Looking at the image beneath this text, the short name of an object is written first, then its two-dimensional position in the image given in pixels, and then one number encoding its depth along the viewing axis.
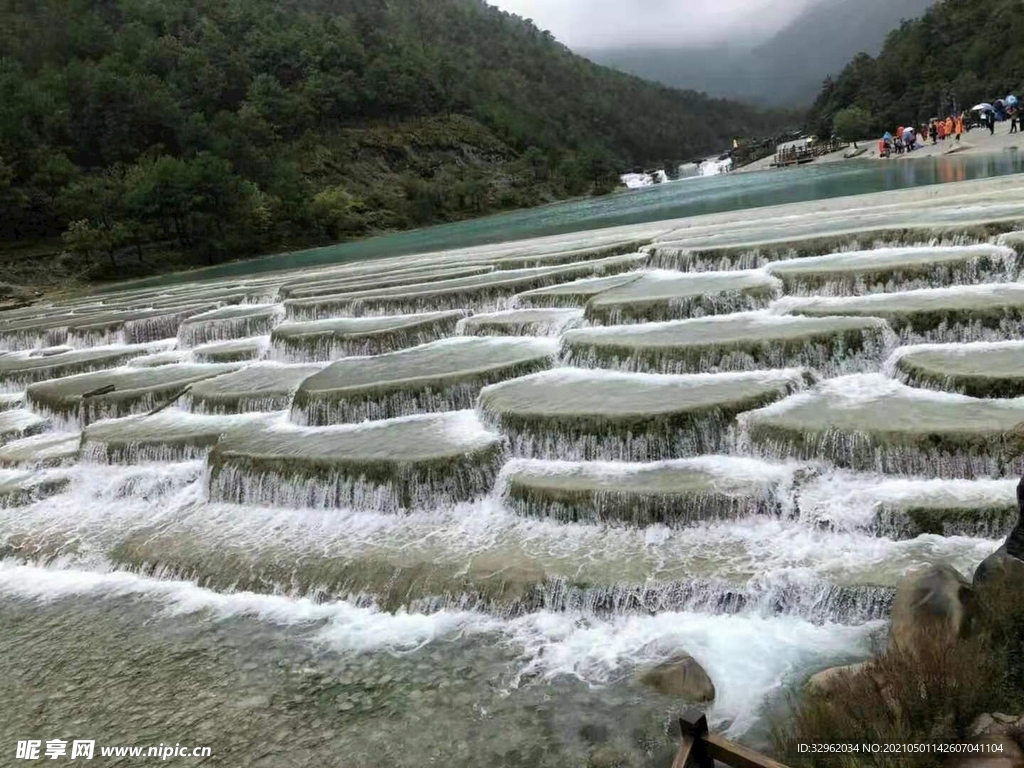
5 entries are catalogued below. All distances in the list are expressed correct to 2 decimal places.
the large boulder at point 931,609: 3.93
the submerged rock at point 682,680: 4.55
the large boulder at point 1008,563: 4.04
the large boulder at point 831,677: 4.01
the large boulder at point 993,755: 3.01
